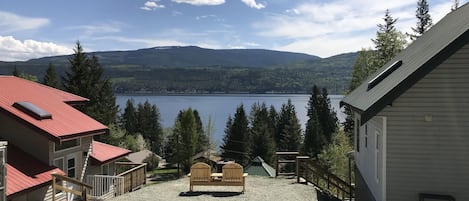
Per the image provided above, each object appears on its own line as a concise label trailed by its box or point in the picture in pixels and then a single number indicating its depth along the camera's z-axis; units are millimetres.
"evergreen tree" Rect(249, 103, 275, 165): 57397
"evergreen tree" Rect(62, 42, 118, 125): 39000
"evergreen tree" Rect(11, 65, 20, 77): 53609
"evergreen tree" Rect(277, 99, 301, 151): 64625
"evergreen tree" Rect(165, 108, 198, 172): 52438
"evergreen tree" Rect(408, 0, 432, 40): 36219
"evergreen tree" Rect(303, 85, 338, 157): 64500
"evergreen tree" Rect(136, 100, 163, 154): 89938
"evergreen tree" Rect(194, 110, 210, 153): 62288
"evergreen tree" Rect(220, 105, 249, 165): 61438
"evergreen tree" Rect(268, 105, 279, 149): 73312
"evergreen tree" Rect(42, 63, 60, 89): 47859
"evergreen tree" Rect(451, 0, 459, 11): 33969
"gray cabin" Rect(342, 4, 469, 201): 9516
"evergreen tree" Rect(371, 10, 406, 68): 33312
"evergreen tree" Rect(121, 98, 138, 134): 89500
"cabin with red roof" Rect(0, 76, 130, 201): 14336
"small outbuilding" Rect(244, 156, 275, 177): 30828
